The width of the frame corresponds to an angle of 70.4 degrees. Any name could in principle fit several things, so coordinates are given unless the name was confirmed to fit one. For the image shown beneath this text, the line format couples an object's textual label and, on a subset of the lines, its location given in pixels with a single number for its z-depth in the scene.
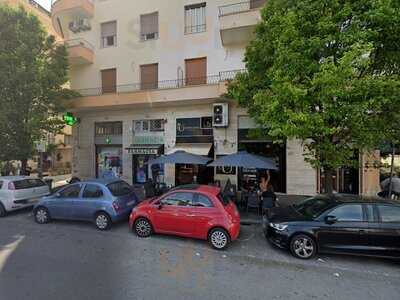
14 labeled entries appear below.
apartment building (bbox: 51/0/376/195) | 13.19
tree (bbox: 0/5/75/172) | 11.89
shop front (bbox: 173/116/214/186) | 14.01
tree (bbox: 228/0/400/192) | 6.55
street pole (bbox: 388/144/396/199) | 9.23
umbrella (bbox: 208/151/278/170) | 9.93
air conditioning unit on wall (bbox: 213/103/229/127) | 13.17
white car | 9.55
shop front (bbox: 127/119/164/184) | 14.50
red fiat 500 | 6.76
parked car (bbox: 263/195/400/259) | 5.87
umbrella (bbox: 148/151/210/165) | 11.34
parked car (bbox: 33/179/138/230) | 8.18
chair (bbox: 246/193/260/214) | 9.86
